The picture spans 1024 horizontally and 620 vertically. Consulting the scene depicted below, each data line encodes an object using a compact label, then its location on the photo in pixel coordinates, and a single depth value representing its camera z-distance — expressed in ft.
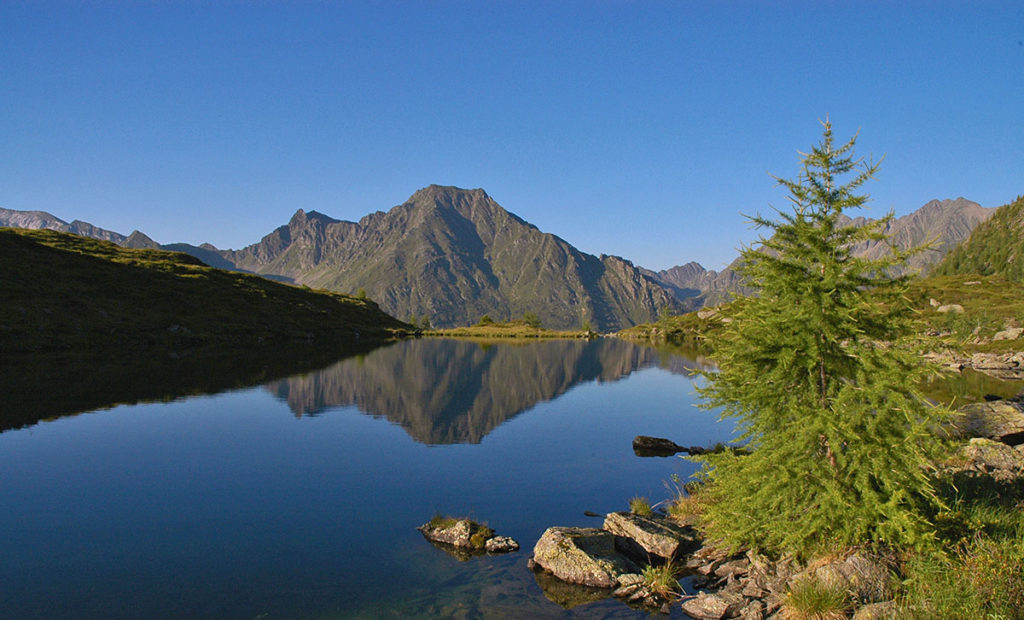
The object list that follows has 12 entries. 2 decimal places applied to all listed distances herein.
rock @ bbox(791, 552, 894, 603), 46.80
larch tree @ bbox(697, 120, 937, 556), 49.44
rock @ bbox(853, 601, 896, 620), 42.47
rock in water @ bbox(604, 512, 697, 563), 64.85
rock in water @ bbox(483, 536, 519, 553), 67.51
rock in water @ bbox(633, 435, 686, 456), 122.52
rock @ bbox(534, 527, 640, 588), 59.21
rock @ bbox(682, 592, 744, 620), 51.06
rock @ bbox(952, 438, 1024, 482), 70.74
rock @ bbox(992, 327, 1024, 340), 368.07
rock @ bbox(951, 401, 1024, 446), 104.07
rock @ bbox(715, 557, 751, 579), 57.36
